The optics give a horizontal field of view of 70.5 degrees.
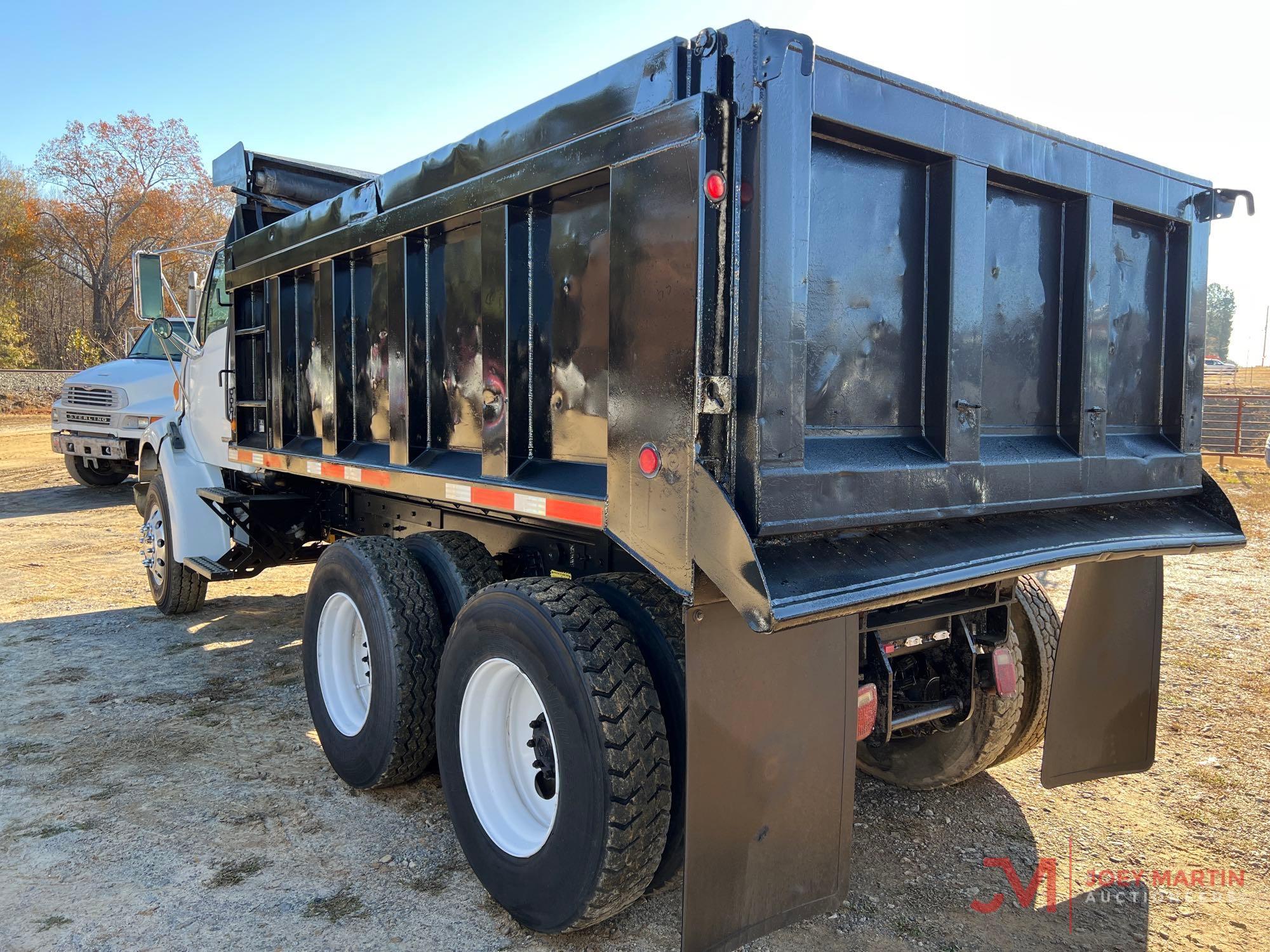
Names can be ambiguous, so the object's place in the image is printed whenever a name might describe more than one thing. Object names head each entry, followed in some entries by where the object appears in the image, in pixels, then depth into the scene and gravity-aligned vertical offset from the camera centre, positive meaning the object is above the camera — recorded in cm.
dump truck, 250 -18
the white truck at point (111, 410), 1378 +5
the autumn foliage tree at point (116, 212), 3981 +929
